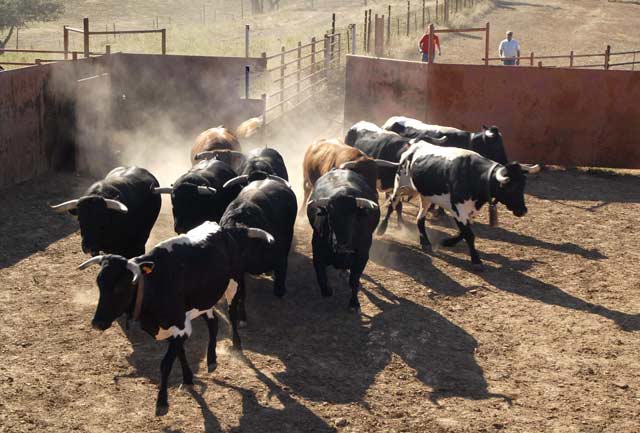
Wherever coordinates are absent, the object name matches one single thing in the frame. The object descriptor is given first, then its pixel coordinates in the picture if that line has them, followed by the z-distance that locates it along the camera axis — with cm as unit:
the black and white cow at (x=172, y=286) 604
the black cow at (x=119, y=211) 830
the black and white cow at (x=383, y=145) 1216
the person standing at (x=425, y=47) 2053
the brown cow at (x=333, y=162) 1088
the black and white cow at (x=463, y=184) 1020
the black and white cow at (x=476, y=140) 1312
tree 4766
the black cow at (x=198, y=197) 898
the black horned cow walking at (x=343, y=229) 852
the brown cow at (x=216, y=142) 1209
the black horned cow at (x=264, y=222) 803
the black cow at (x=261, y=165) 942
